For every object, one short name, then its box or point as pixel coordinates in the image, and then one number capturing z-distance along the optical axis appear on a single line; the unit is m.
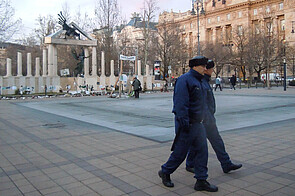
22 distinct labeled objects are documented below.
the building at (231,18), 71.62
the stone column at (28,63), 39.28
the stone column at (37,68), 39.28
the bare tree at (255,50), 53.69
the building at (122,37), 56.78
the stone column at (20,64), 37.94
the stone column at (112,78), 40.84
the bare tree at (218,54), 61.62
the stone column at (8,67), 36.06
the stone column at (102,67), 40.58
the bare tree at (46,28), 56.75
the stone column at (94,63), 40.44
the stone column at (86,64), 40.25
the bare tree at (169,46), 50.38
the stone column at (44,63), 40.49
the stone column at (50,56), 36.88
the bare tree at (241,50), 58.06
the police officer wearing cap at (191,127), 4.30
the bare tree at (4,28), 23.28
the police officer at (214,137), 5.02
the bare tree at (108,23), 52.62
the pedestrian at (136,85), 24.03
